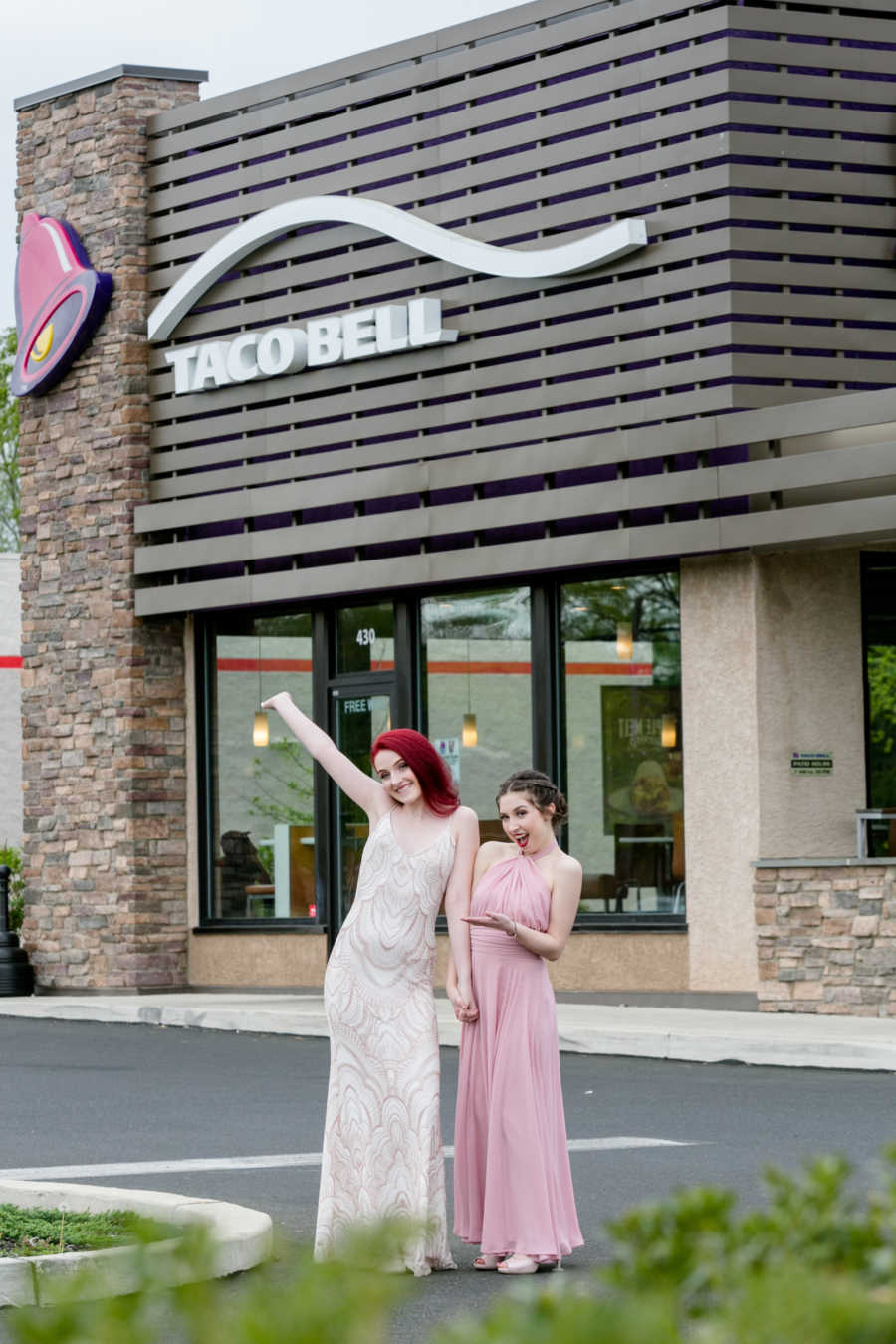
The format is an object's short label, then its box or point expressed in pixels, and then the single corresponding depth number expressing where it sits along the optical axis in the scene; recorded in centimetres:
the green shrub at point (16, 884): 2477
